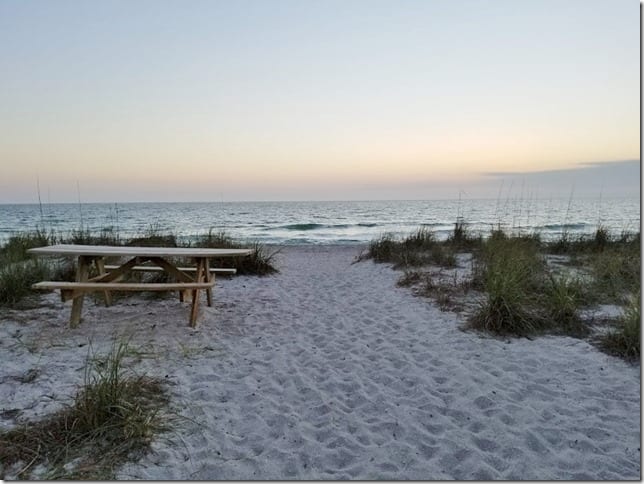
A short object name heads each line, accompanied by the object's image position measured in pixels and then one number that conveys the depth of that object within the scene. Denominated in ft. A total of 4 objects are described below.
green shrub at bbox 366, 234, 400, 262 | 30.55
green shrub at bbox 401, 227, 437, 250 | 32.48
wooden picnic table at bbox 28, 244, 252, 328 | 13.20
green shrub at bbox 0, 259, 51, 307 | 16.57
